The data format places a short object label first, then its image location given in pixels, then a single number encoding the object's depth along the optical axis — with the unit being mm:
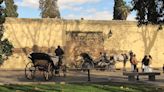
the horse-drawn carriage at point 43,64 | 15684
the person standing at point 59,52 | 19896
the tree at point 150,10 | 13727
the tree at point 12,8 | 40019
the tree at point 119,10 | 33037
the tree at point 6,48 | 20550
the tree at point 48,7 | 56154
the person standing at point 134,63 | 18507
